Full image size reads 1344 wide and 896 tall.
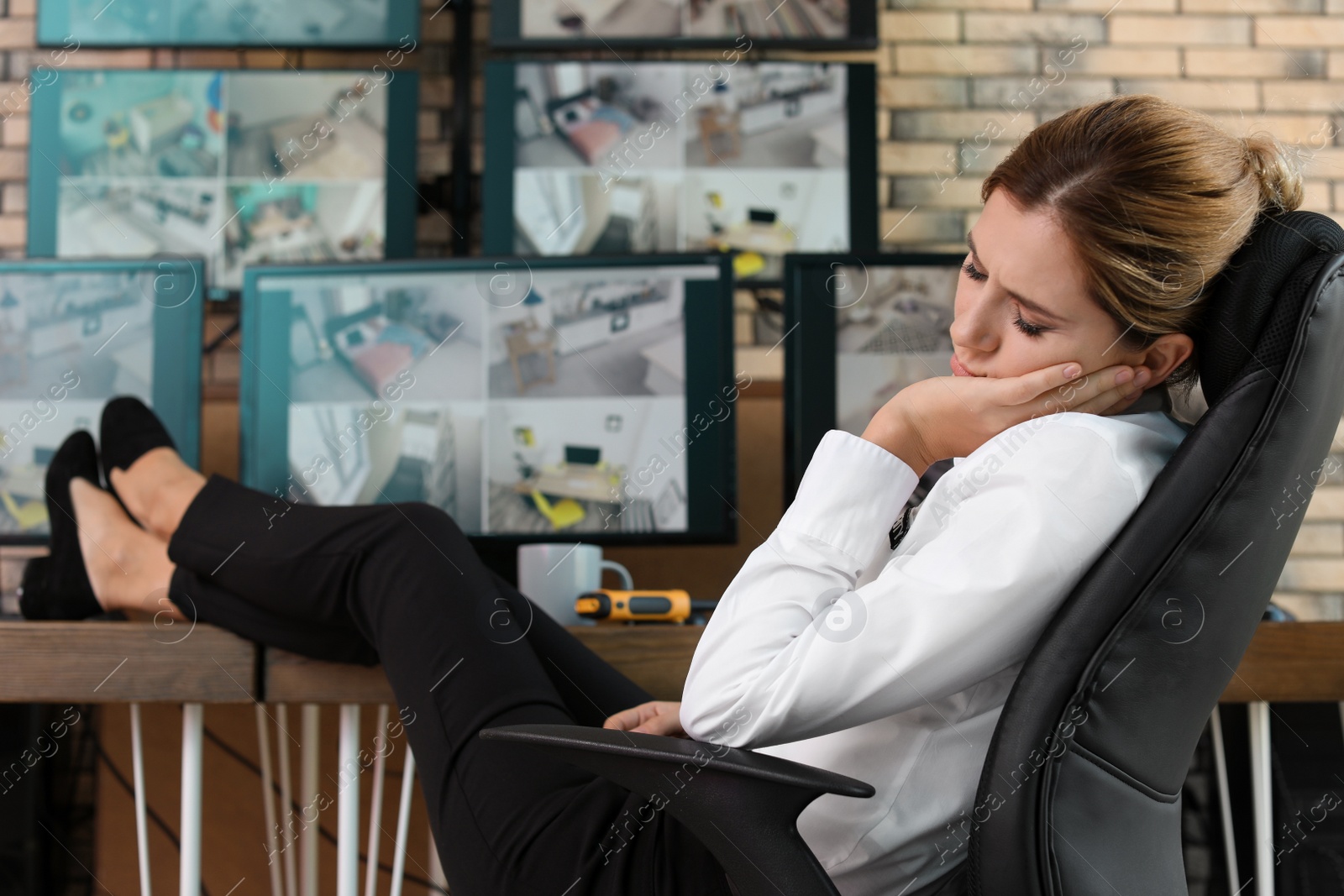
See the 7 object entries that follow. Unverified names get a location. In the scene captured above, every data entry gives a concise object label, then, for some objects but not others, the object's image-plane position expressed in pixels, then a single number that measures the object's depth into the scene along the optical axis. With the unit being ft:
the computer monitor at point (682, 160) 6.11
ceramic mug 4.53
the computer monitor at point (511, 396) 5.40
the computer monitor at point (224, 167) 6.14
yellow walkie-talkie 4.27
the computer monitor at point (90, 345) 5.64
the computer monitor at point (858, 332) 5.51
